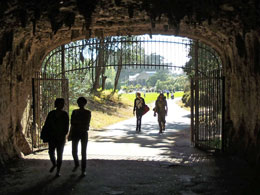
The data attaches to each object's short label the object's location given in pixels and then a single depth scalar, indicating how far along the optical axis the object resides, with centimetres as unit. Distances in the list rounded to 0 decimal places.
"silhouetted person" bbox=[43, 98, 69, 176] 608
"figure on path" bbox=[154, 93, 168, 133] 1276
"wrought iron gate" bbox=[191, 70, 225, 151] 900
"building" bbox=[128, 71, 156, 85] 8668
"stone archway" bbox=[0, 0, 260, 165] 560
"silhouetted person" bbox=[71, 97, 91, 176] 616
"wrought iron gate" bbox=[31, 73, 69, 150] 902
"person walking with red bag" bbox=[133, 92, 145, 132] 1309
